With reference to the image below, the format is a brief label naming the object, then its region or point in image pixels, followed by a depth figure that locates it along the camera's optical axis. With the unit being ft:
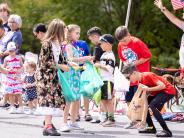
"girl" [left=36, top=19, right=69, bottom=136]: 31.50
